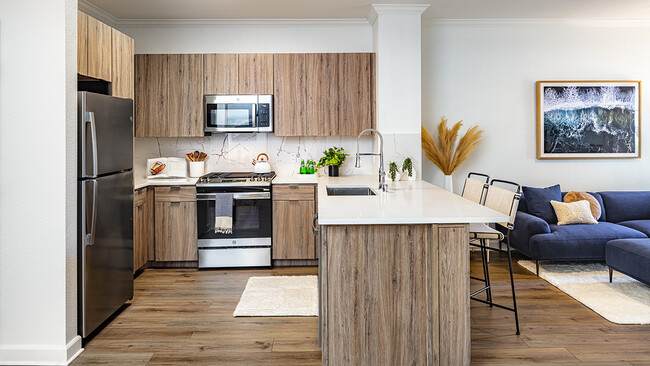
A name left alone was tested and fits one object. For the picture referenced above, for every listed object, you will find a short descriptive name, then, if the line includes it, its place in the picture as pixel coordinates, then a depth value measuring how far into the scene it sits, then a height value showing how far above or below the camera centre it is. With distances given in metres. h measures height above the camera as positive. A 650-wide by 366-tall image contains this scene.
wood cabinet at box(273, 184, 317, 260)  4.94 -0.50
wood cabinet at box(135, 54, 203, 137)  5.07 +0.82
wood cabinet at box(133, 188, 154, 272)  4.53 -0.53
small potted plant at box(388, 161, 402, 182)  4.64 +0.01
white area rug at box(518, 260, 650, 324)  3.50 -0.97
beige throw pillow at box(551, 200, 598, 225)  4.84 -0.41
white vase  5.38 -0.12
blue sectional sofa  4.51 -0.61
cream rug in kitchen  3.62 -1.01
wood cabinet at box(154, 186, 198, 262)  4.89 -0.49
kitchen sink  4.20 -0.16
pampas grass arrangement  5.35 +0.29
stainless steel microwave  5.12 +0.63
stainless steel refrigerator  3.02 -0.23
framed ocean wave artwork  5.51 +0.60
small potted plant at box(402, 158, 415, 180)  4.81 +0.03
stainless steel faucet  3.79 -0.06
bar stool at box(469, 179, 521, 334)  3.18 -0.26
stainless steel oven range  4.86 -0.52
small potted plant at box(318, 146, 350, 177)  5.25 +0.12
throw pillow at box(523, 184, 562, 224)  5.04 -0.29
